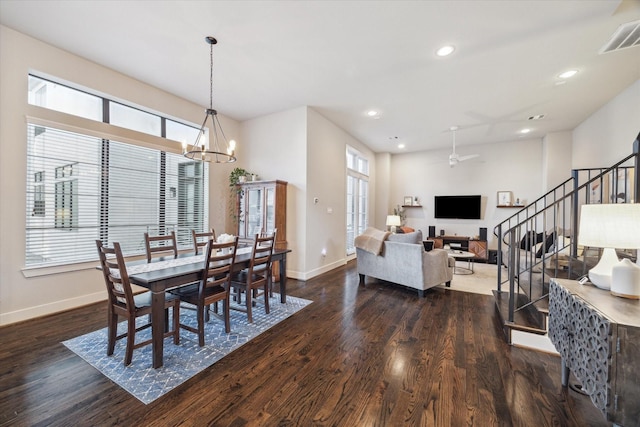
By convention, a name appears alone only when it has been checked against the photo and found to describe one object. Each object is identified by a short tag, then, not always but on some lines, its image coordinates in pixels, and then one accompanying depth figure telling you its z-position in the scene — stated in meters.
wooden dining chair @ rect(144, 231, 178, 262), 2.97
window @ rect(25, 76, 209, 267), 3.13
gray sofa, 3.95
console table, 1.26
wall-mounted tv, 7.35
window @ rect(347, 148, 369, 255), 6.98
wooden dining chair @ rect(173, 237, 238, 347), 2.42
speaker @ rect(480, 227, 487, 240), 7.09
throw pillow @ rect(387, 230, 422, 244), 4.06
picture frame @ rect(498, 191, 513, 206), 6.98
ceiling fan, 5.90
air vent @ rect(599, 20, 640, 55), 2.45
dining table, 2.10
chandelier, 4.93
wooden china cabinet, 4.75
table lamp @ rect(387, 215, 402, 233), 7.12
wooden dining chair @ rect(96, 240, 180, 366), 2.07
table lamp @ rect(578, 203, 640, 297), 1.59
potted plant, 5.15
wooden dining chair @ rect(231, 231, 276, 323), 2.96
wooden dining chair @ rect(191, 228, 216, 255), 3.48
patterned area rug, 1.95
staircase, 2.54
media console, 6.74
